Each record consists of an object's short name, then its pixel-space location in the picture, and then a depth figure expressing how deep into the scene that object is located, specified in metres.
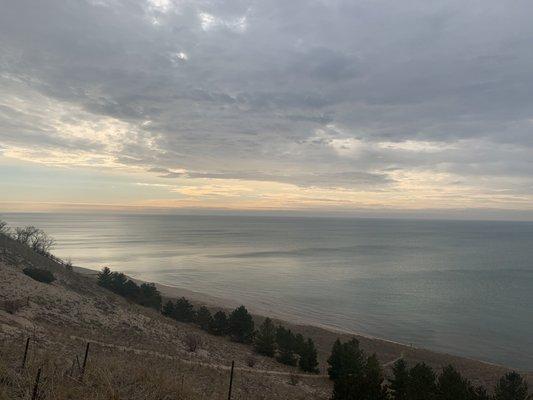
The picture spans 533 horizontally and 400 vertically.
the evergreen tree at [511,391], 18.94
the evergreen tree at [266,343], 25.41
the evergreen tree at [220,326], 29.02
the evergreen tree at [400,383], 16.67
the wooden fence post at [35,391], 7.91
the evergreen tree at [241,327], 28.03
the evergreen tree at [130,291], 37.19
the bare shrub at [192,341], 22.38
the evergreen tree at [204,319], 30.13
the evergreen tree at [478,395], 17.37
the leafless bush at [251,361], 21.62
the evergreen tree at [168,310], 33.31
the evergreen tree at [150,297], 36.09
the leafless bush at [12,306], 20.70
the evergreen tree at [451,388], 16.91
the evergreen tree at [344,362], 20.56
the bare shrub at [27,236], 47.62
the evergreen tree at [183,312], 32.47
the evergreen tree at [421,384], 15.87
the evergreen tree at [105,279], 39.17
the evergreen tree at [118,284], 38.09
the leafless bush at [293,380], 18.88
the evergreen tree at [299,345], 24.13
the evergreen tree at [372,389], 15.22
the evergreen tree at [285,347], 24.02
